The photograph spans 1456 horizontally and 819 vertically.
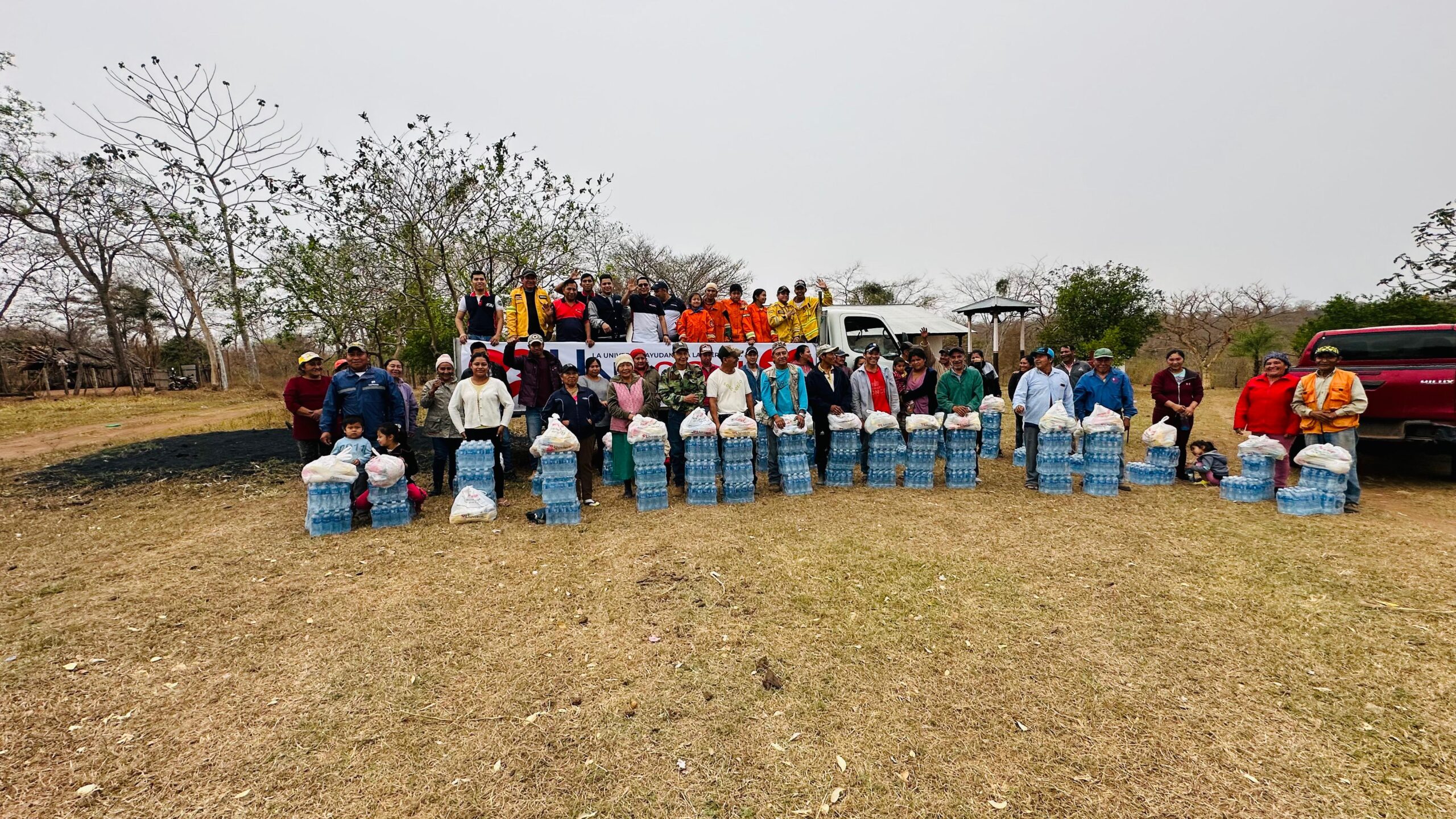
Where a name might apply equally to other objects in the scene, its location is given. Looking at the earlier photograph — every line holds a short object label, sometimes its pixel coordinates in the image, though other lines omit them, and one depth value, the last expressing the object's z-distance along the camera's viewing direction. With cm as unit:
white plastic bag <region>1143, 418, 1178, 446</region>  615
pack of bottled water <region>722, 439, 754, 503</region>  571
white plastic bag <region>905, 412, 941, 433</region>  613
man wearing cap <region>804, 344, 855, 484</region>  626
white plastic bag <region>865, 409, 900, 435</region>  619
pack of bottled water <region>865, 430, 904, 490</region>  631
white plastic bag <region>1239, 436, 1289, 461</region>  546
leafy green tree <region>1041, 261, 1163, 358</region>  1833
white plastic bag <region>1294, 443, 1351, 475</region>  498
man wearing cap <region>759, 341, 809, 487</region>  605
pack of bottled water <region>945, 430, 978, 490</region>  629
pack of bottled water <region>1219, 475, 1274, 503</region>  553
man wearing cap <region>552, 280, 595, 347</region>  722
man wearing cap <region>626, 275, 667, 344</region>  782
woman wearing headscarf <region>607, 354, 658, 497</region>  580
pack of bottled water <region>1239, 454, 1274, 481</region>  552
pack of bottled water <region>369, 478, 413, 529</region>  516
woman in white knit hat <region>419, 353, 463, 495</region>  588
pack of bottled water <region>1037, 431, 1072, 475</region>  598
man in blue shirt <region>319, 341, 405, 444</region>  543
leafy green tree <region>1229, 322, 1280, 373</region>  1844
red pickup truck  563
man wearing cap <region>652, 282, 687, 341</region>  802
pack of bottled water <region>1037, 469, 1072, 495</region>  603
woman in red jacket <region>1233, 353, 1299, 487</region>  556
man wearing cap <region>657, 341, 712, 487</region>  601
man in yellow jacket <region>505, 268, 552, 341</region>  699
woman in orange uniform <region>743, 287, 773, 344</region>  833
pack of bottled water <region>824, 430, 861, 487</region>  642
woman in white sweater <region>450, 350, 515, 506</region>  553
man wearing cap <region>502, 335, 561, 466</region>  609
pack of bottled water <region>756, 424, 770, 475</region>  646
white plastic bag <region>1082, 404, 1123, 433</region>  589
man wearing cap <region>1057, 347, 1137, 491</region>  648
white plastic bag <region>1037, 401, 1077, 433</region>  590
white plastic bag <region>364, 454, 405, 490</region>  502
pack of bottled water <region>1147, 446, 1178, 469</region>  625
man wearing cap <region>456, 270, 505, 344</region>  707
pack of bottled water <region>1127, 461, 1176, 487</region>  631
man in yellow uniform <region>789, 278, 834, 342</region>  861
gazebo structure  1261
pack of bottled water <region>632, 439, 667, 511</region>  548
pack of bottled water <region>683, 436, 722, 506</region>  565
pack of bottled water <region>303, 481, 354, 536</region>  496
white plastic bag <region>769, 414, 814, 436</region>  594
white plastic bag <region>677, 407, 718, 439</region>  561
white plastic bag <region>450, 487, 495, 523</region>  522
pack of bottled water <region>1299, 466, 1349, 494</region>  504
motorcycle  2461
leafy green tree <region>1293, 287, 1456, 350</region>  1234
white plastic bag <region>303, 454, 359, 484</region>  486
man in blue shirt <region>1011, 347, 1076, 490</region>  610
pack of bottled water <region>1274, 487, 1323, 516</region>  509
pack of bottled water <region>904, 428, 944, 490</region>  624
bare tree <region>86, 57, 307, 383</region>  1048
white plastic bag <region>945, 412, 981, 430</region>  614
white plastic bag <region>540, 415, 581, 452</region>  515
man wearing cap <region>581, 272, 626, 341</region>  735
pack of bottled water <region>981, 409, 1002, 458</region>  826
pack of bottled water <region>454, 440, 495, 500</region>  545
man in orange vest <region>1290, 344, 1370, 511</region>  512
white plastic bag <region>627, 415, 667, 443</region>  543
